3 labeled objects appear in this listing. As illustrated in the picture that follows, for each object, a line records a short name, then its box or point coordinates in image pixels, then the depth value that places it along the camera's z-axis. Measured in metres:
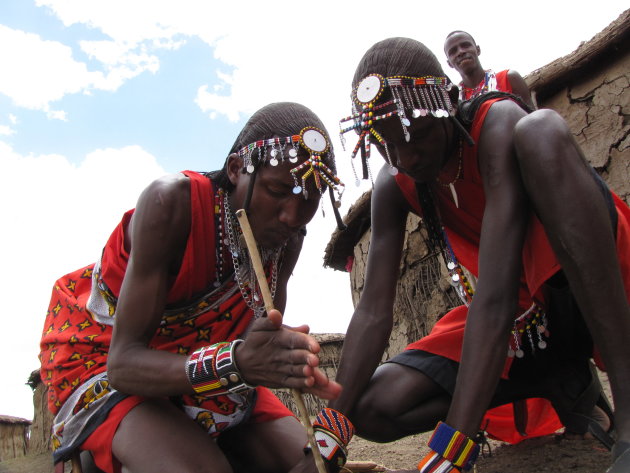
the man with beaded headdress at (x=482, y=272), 1.53
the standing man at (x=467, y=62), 3.81
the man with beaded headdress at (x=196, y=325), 1.69
